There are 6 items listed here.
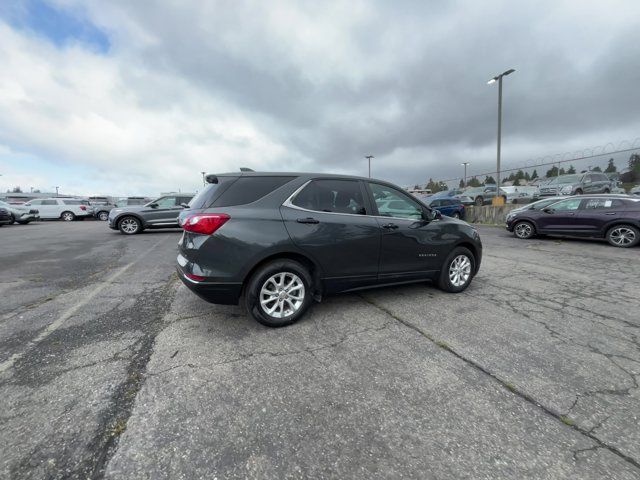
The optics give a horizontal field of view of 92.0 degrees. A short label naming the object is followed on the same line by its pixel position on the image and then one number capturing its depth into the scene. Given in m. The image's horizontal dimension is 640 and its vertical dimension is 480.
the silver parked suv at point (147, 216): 12.38
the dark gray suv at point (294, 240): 3.13
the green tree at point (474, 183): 49.53
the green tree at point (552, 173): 28.03
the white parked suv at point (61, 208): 23.19
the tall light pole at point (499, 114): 16.03
